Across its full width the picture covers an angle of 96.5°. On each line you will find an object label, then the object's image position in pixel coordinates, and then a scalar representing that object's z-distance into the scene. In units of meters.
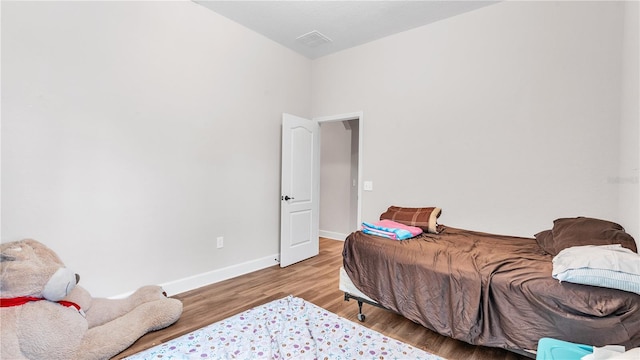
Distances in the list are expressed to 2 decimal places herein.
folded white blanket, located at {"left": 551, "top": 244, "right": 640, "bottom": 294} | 1.42
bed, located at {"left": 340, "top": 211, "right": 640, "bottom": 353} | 1.45
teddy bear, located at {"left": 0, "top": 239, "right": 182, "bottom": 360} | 1.60
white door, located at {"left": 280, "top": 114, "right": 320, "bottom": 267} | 3.82
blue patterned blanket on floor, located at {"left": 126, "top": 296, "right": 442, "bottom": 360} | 1.61
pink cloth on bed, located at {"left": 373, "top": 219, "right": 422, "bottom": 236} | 2.59
